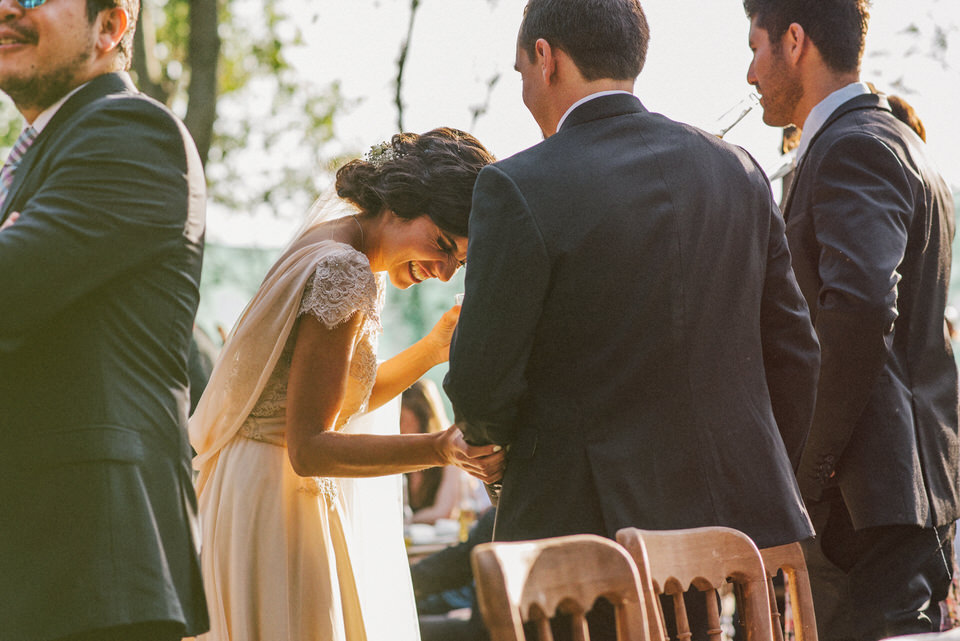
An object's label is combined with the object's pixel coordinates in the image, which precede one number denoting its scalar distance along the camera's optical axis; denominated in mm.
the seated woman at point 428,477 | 7188
